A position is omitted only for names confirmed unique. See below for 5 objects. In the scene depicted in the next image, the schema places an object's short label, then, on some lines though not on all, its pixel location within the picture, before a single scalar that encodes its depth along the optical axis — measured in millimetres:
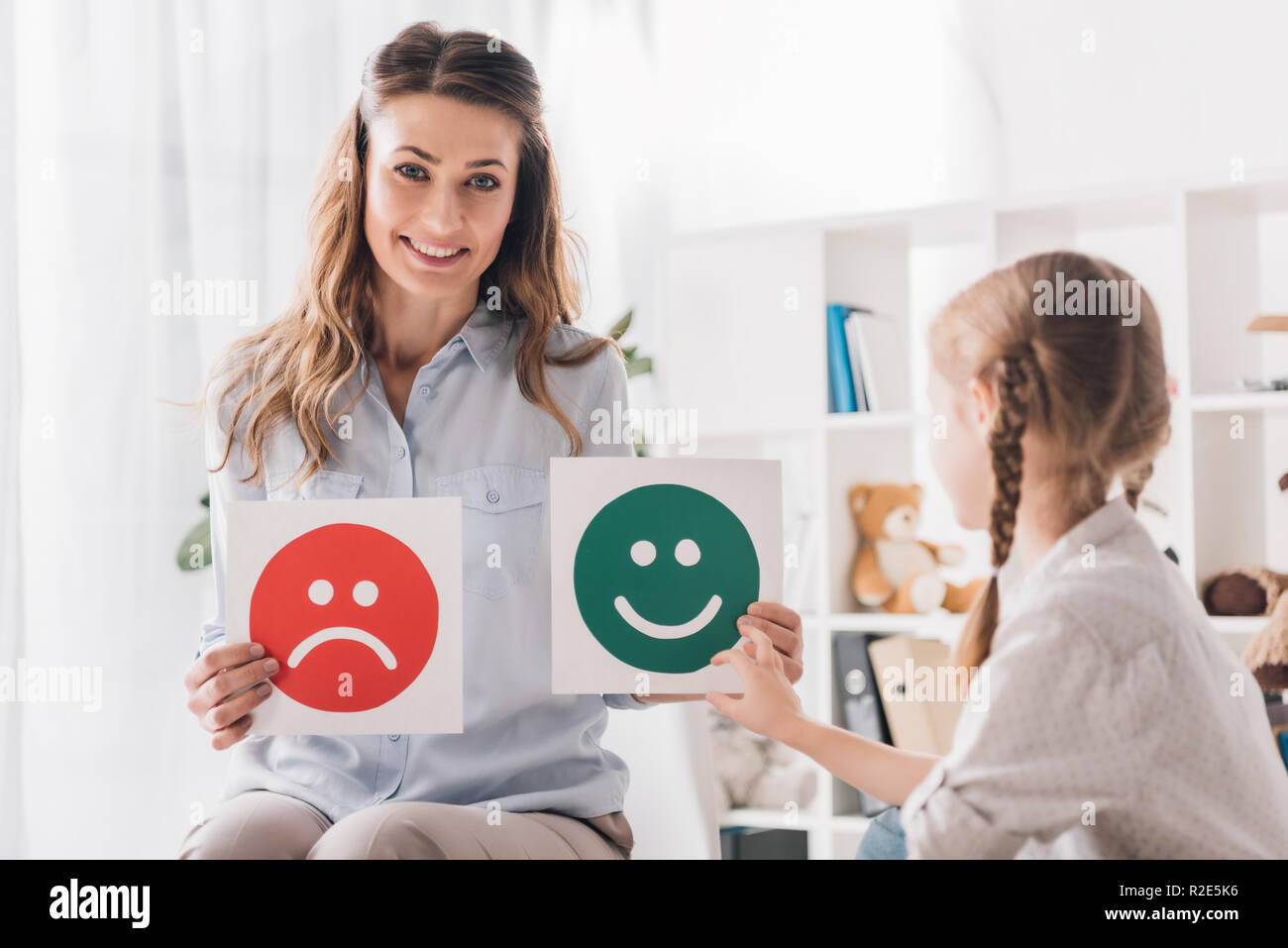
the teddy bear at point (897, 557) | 2084
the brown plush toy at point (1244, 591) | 1778
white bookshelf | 1890
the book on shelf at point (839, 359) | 2121
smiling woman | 1131
